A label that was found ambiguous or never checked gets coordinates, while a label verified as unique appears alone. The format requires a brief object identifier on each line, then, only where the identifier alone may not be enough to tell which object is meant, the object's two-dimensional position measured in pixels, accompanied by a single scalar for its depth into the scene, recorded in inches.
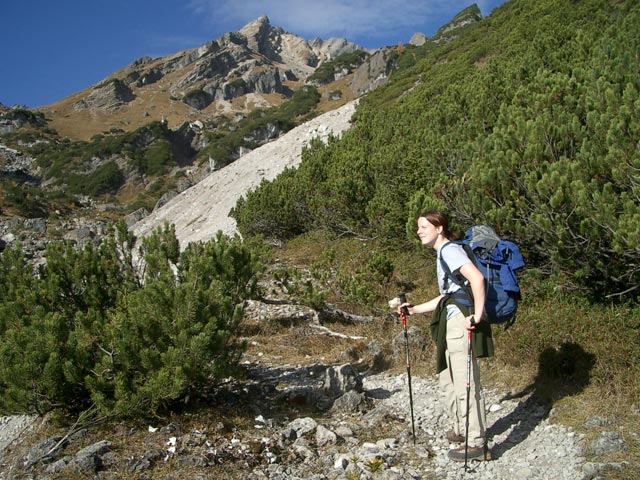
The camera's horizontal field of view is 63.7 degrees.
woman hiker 147.7
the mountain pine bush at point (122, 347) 160.1
